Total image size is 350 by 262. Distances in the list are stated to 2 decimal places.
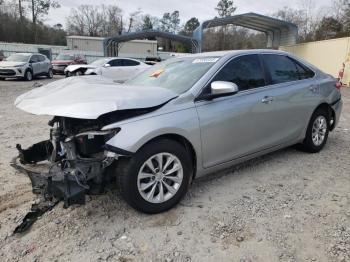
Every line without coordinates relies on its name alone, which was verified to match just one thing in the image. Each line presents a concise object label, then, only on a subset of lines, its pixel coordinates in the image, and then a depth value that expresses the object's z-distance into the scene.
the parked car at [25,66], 18.78
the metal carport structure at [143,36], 32.19
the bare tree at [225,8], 64.75
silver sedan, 3.15
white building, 41.91
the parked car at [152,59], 33.19
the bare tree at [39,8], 53.72
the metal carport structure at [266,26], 26.47
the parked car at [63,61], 25.92
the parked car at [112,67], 17.94
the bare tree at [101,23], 68.06
